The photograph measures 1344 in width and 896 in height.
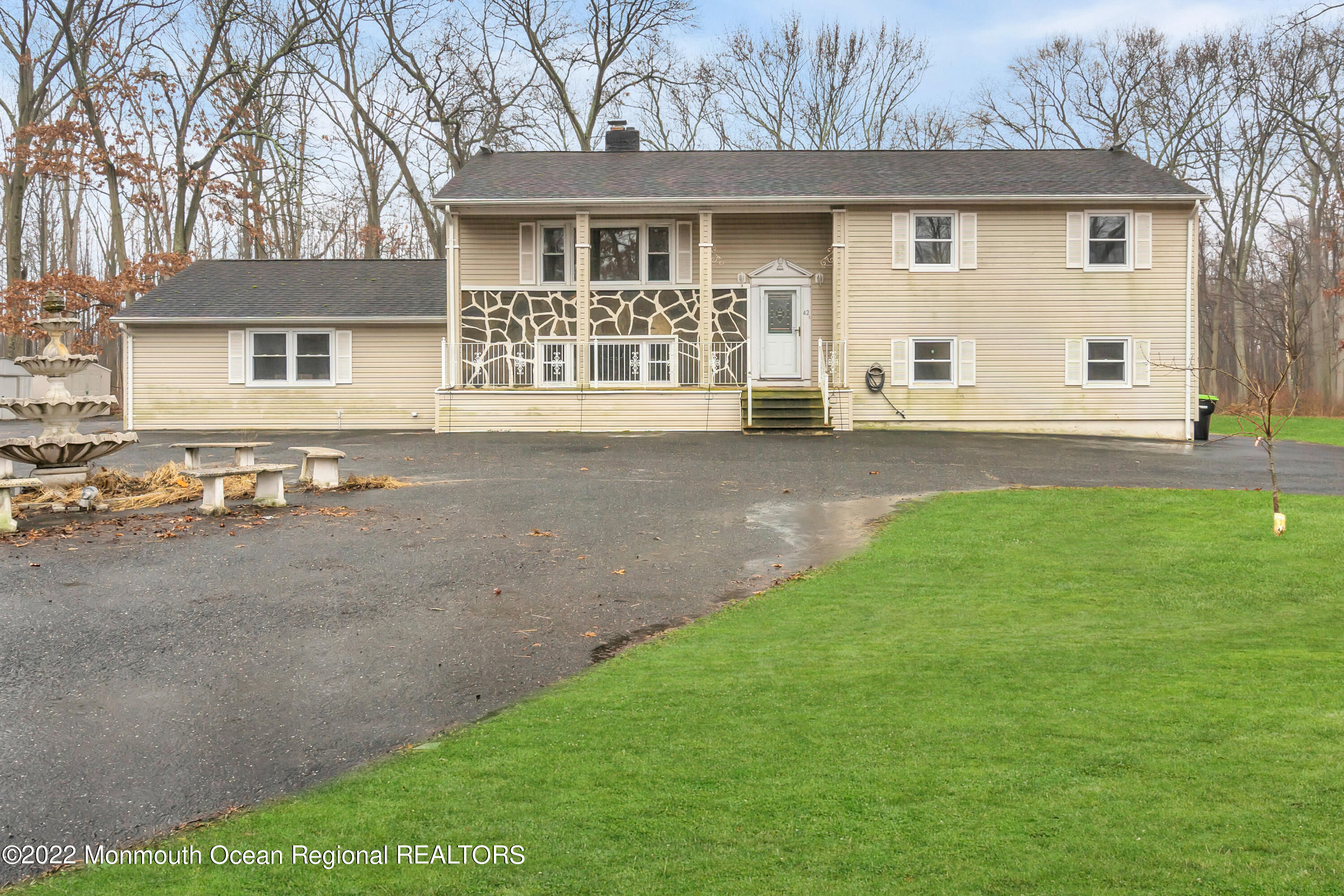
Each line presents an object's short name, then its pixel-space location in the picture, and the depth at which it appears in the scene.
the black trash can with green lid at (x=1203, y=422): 23.14
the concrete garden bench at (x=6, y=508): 9.49
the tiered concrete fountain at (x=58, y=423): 11.33
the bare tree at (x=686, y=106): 38.84
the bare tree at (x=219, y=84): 33.25
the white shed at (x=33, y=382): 36.06
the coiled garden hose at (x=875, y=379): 22.70
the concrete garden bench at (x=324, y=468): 12.54
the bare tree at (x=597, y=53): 36.09
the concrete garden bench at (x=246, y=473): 10.59
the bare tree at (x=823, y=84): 39.56
